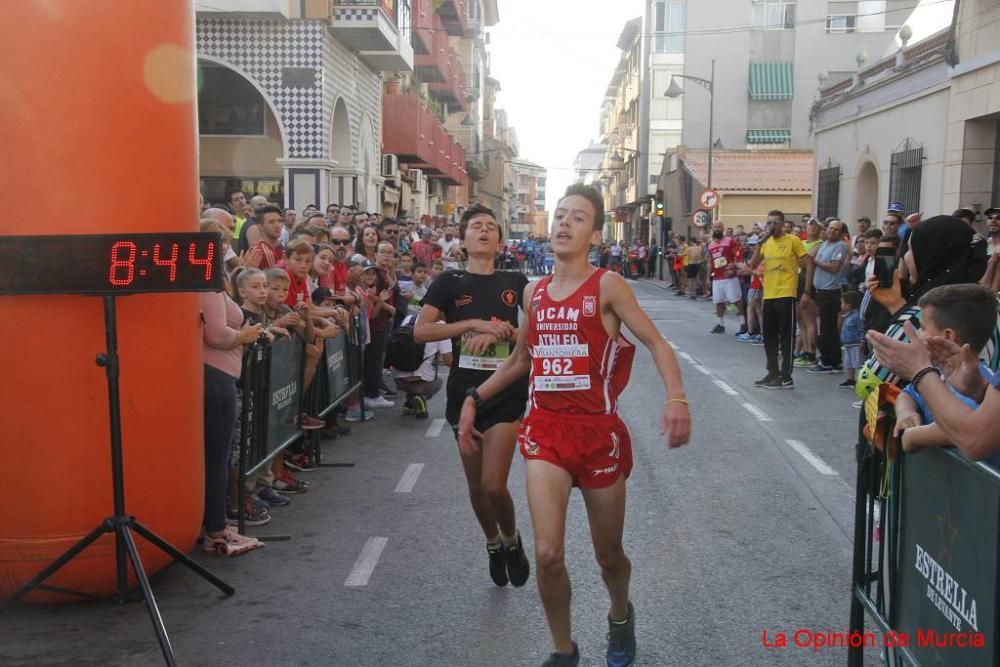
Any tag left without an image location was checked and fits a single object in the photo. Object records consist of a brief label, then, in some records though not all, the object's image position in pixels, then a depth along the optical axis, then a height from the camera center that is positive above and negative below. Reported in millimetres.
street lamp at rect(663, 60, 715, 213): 42922 +5590
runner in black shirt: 5230 -662
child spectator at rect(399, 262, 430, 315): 12258 -760
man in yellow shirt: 12477 -851
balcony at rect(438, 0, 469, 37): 42219 +8494
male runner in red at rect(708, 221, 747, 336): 20312 -893
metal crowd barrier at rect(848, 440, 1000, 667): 2727 -992
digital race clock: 4789 -194
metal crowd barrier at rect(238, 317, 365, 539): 6539 -1267
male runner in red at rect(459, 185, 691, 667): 4129 -744
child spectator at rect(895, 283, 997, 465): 3439 -308
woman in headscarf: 7242 -176
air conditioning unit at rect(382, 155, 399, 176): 28922 +1607
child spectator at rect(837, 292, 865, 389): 13023 -1333
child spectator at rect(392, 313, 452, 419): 10836 -1621
